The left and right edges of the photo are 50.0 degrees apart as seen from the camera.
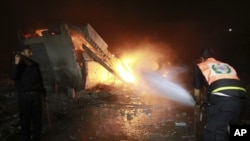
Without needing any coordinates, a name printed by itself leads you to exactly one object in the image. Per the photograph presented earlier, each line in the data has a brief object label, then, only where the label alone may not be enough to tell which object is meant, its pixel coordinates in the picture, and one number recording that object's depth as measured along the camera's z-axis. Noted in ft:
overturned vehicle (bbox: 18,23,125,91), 35.42
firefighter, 12.23
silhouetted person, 16.44
